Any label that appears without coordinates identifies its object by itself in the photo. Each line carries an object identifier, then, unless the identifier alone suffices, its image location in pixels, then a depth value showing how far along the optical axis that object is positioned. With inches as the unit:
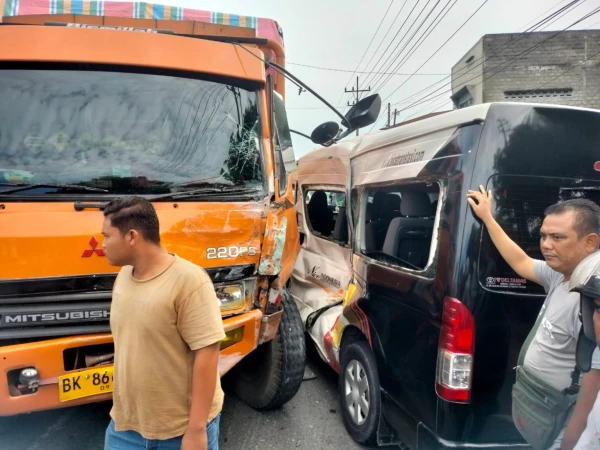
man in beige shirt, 64.6
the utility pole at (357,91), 1324.1
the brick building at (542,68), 618.5
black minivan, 83.8
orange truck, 90.1
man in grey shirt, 72.3
